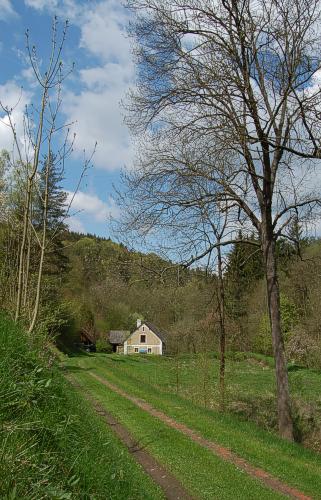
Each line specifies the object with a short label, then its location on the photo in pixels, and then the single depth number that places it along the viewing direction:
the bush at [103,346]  65.12
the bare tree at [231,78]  7.20
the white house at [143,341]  71.12
